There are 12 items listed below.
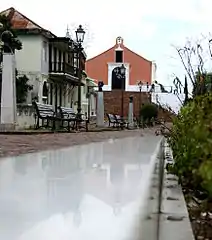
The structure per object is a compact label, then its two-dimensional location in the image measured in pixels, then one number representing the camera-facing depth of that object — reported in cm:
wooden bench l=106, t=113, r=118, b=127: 2210
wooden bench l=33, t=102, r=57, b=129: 1496
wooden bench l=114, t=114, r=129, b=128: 2208
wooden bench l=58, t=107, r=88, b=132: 1618
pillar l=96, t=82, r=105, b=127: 2025
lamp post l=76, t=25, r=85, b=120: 1691
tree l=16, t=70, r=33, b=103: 2616
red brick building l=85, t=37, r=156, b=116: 4906
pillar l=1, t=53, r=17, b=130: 1328
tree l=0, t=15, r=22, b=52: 2361
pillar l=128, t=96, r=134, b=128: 2475
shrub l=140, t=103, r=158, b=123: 2952
